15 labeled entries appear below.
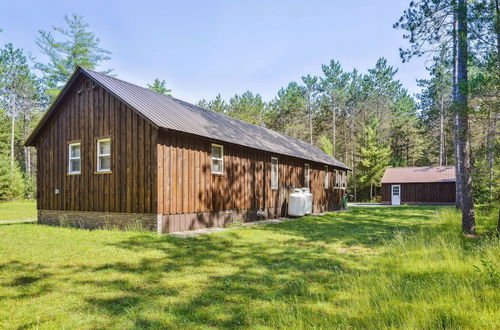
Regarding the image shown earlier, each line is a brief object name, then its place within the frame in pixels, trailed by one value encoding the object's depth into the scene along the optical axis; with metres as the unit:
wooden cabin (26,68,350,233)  9.82
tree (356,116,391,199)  36.78
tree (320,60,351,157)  41.09
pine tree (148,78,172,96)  41.44
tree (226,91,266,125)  46.06
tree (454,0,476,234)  7.83
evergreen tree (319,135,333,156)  35.41
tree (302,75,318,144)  42.38
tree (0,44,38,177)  31.36
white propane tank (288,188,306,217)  15.39
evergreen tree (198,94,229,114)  48.12
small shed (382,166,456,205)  30.39
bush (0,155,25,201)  25.45
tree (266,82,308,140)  43.22
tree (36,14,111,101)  30.64
